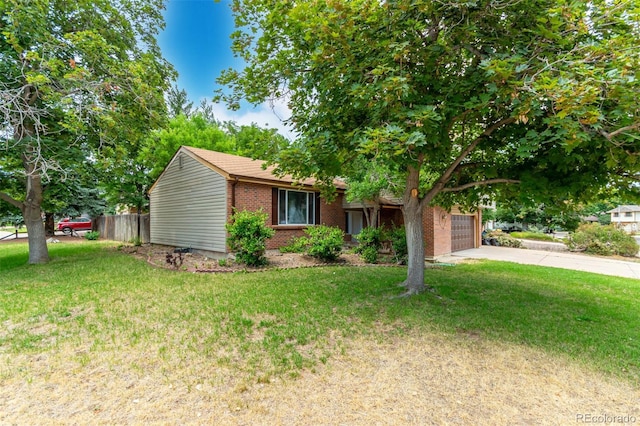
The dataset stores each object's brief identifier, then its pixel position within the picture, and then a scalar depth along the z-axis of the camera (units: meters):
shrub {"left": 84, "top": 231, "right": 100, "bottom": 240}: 19.47
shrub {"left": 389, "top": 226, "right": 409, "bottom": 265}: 10.52
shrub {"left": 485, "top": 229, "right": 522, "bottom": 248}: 18.42
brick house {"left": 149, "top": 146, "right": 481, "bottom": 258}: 10.77
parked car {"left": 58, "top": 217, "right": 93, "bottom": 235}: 23.50
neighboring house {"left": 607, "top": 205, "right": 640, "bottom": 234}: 53.16
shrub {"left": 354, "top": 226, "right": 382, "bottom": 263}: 10.70
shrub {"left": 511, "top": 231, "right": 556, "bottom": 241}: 21.20
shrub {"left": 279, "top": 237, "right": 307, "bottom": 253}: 10.97
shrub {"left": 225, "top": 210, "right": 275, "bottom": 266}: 9.27
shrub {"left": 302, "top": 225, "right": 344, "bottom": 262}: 10.13
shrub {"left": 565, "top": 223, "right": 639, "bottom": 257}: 14.39
